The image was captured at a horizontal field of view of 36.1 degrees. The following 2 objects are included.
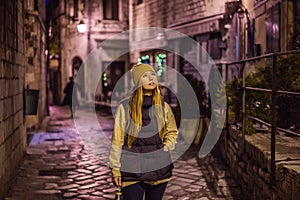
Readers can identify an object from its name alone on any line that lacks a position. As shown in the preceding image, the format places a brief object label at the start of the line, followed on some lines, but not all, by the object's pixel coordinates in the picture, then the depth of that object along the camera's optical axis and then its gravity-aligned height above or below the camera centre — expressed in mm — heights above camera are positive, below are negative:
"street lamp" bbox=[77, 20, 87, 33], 23430 +2777
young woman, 4289 -585
